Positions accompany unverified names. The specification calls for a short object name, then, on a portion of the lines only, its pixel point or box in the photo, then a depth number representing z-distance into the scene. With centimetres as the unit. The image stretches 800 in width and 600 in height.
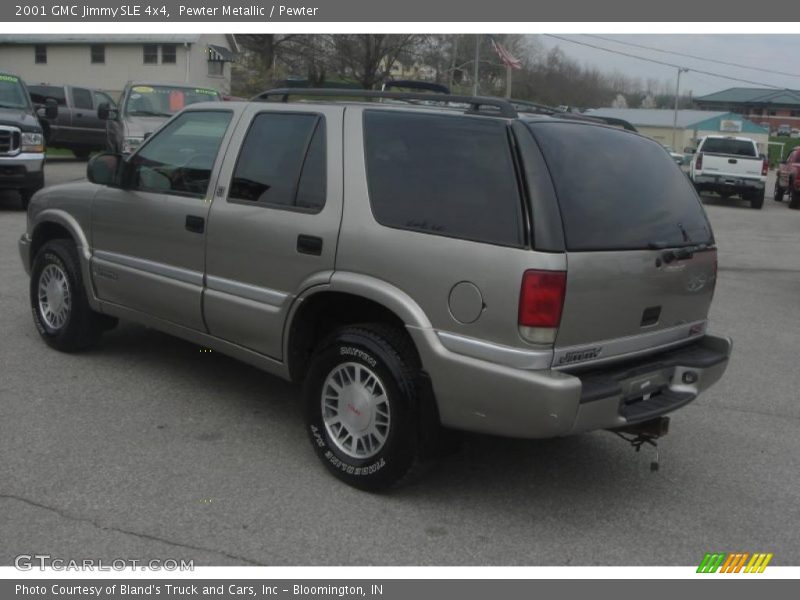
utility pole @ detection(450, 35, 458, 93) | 4297
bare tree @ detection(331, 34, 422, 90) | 4397
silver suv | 384
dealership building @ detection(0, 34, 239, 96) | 4300
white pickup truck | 2442
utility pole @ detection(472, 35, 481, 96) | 3556
